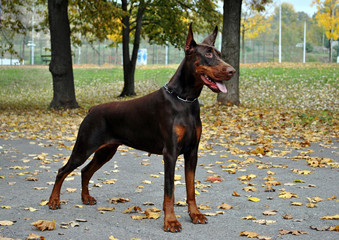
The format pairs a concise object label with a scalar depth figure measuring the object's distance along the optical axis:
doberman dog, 4.89
